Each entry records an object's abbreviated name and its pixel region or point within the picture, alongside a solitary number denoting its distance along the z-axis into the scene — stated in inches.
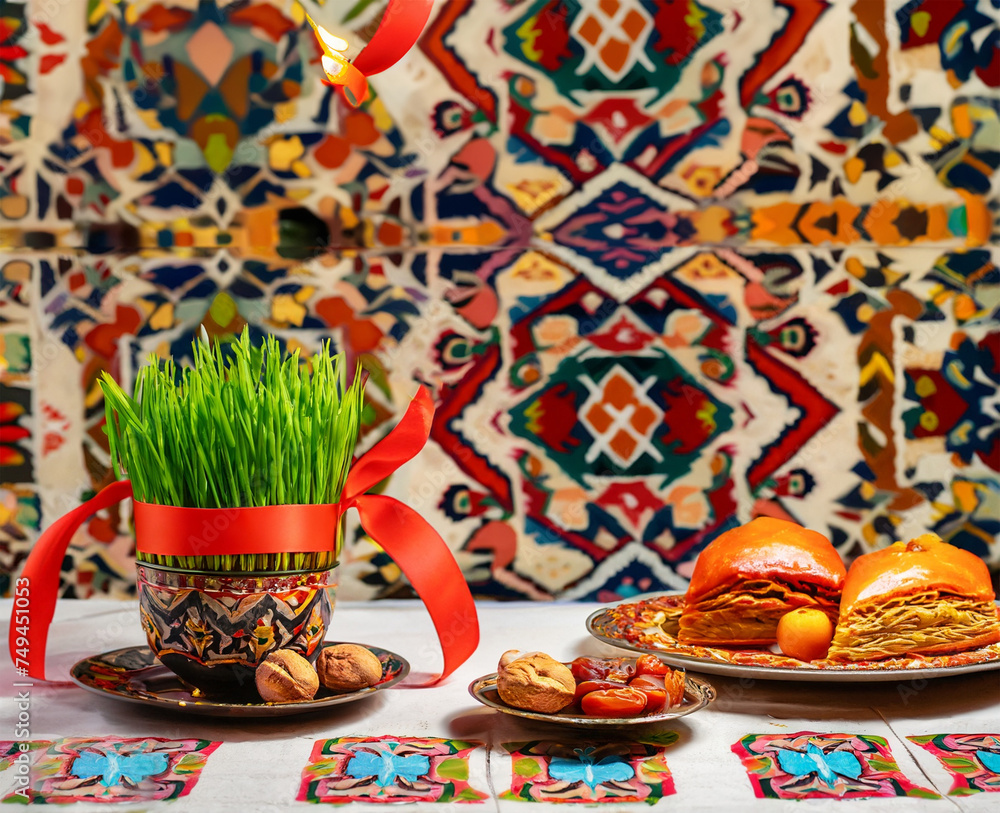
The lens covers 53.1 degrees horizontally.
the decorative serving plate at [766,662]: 27.5
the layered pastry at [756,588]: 31.4
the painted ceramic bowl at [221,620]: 26.7
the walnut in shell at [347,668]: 27.8
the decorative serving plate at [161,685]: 25.9
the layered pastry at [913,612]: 29.0
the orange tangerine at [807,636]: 29.8
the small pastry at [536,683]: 24.9
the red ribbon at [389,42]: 32.9
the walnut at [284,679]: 26.1
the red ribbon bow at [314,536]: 26.9
